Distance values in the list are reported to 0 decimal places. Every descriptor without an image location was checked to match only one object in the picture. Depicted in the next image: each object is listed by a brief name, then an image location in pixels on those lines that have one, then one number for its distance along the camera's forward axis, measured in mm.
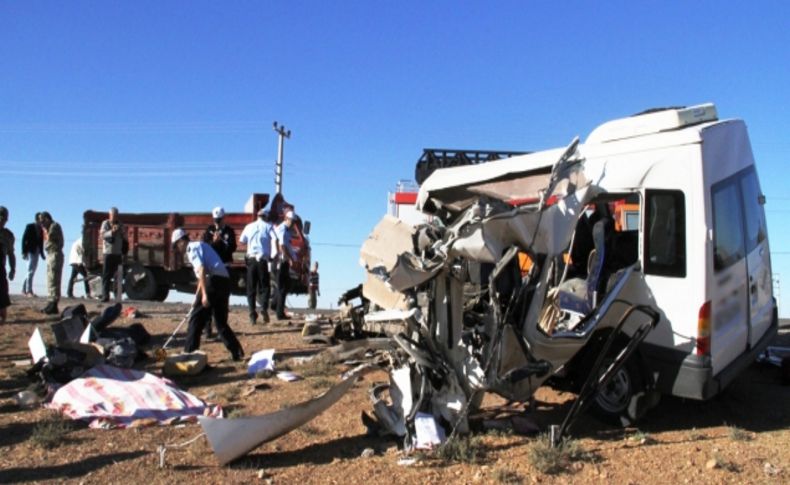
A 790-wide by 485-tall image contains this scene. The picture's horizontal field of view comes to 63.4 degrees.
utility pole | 33719
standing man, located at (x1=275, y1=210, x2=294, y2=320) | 10094
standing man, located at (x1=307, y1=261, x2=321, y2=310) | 16916
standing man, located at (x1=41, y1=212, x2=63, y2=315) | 10570
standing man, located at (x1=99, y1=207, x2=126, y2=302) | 12375
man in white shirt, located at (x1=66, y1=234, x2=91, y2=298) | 15823
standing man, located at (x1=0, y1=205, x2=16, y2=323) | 8617
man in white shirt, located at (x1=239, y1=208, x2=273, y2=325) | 10016
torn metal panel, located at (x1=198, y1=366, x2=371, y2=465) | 4176
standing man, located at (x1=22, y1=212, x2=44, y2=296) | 12180
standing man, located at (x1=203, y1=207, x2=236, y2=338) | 8656
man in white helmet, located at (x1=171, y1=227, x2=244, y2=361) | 7270
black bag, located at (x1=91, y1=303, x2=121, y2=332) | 7462
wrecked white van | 4699
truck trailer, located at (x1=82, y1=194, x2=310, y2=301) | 16453
